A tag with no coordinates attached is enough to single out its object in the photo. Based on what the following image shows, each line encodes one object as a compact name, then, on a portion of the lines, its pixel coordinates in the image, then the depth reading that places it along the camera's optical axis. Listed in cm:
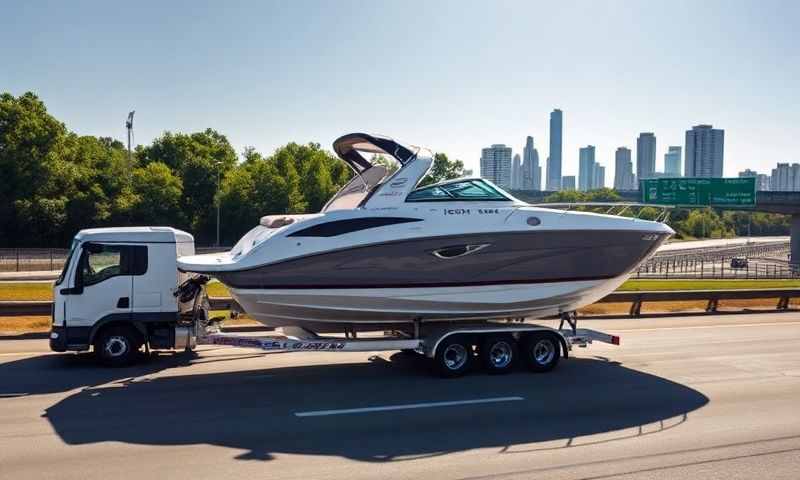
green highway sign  5712
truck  1187
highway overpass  6925
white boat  1142
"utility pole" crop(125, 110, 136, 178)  6636
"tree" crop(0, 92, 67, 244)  5503
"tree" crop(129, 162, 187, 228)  6025
